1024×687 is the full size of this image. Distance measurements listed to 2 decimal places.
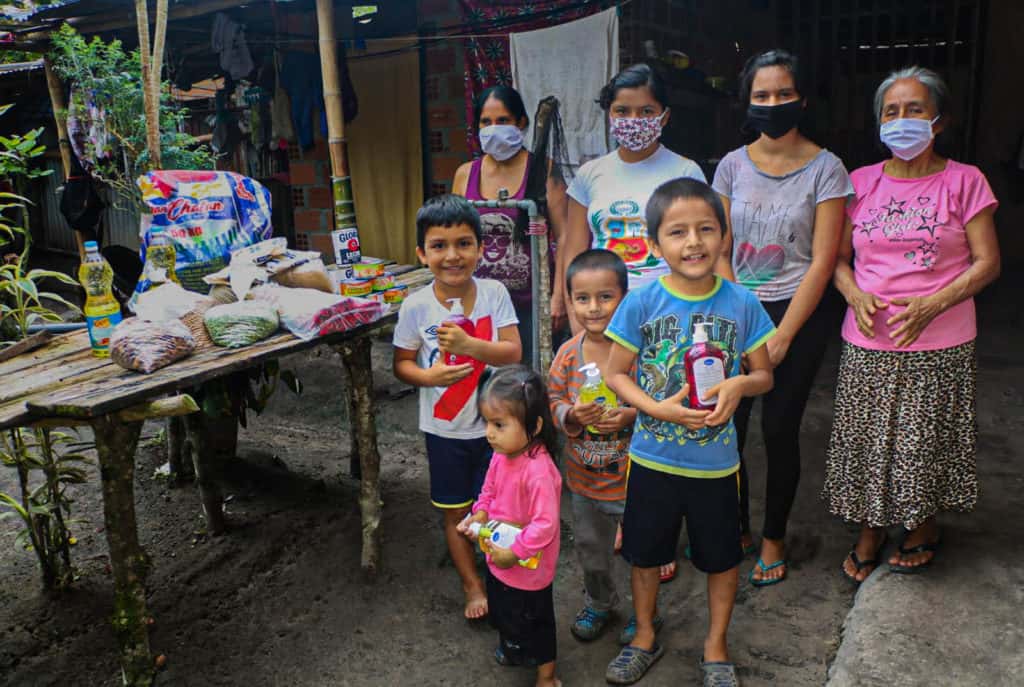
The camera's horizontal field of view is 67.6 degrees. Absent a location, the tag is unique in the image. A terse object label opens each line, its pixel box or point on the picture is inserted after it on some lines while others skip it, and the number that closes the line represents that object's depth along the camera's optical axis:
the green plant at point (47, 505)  3.06
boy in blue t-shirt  2.13
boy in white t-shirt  2.66
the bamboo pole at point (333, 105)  4.25
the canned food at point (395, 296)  3.36
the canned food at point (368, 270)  3.36
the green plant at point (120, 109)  4.54
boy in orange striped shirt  2.54
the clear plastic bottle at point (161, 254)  2.99
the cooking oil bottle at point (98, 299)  2.66
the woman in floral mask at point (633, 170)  2.83
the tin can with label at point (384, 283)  3.42
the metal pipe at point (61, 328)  3.10
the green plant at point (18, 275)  2.97
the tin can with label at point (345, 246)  3.30
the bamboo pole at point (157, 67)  3.37
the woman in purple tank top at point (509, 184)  3.29
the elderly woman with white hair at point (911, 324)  2.55
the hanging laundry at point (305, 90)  6.60
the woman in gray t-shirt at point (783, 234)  2.67
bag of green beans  2.68
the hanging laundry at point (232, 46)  6.31
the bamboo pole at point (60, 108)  6.79
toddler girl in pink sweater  2.23
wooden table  2.14
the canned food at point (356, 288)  3.27
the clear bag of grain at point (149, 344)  2.39
